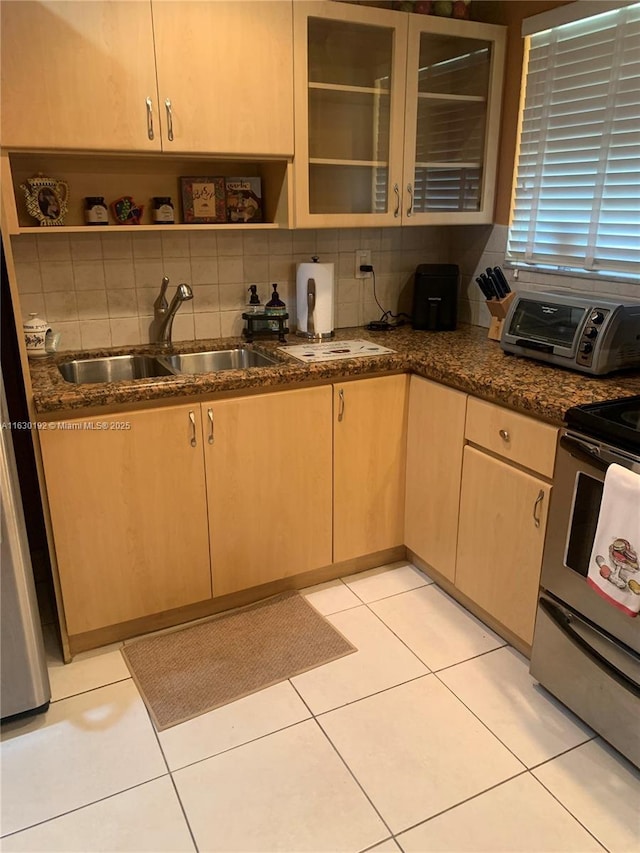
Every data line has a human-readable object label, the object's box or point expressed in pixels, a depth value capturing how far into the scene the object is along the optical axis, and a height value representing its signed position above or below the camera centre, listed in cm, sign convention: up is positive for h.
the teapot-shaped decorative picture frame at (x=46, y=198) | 215 +8
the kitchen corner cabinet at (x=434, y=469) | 222 -88
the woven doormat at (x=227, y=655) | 194 -141
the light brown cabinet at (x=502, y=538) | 193 -99
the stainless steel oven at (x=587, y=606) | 160 -100
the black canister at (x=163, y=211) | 236 +4
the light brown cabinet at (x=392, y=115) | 230 +41
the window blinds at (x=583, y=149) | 217 +27
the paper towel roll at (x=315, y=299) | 259 -31
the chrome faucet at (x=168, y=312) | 236 -33
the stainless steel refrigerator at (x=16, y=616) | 165 -105
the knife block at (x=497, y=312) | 257 -35
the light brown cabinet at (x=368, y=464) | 234 -90
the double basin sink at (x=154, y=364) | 237 -53
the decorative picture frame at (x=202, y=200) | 242 +9
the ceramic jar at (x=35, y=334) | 223 -38
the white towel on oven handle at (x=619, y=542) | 150 -76
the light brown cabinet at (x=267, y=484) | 215 -91
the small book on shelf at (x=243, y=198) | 247 +10
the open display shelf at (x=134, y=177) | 217 +16
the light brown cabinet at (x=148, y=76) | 183 +45
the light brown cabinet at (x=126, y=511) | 194 -91
